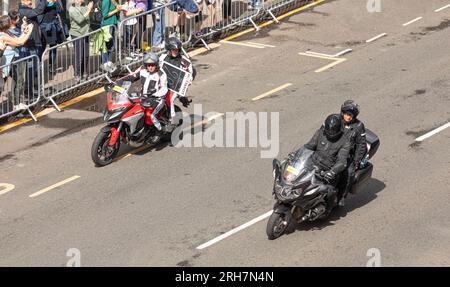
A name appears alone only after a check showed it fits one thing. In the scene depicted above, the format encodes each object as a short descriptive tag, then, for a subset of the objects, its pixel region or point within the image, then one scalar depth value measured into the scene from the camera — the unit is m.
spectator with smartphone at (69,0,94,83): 22.25
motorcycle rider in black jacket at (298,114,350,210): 15.59
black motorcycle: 15.20
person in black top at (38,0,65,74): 21.92
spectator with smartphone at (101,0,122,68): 22.88
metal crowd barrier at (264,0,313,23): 26.65
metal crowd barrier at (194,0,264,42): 25.17
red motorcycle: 18.31
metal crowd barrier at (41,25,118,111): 21.75
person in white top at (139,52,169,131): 18.83
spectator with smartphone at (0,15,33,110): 20.84
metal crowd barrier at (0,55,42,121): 20.88
